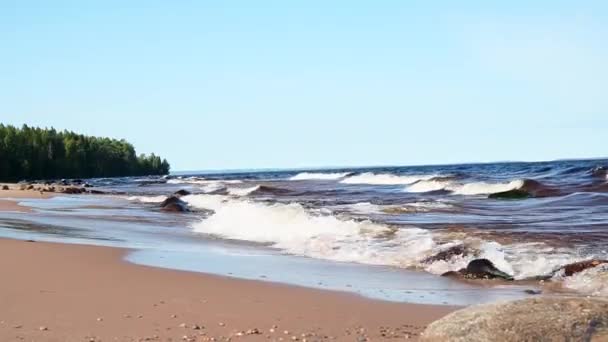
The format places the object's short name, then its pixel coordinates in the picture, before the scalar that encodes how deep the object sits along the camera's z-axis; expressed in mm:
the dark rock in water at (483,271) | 9195
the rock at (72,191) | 38531
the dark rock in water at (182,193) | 33862
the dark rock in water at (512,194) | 27844
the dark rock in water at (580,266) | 8859
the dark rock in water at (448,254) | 10336
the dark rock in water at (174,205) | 23484
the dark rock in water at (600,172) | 36881
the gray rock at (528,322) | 4934
